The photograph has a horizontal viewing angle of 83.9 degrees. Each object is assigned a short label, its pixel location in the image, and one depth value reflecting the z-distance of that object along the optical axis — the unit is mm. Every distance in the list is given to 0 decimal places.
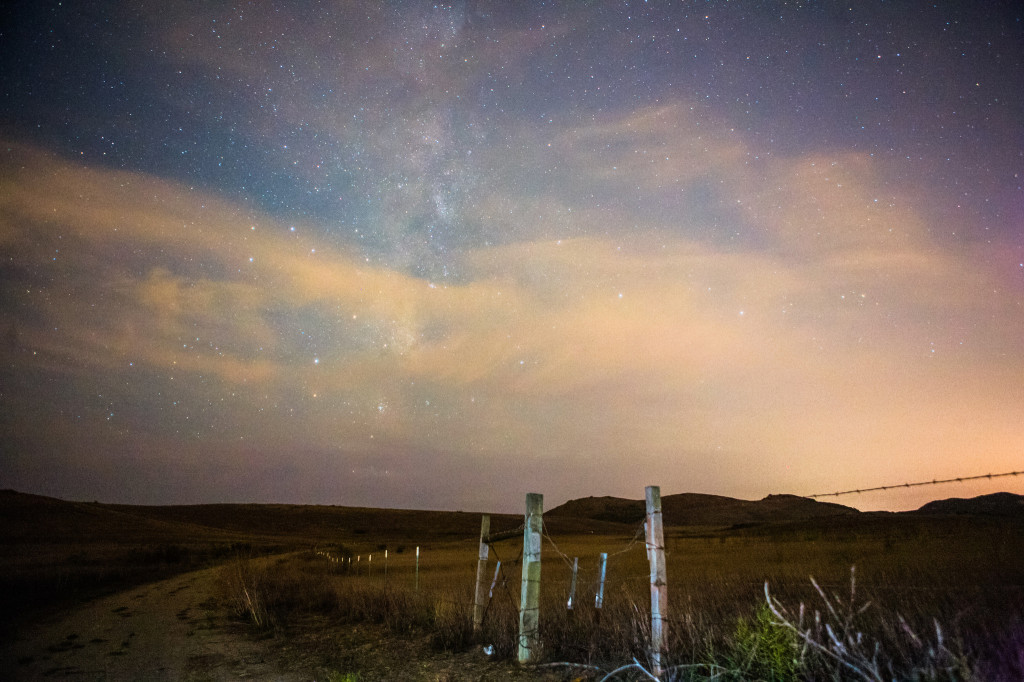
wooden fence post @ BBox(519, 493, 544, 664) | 7496
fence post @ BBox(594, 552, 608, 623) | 7998
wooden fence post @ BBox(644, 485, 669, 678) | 6230
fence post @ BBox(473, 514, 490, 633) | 9156
